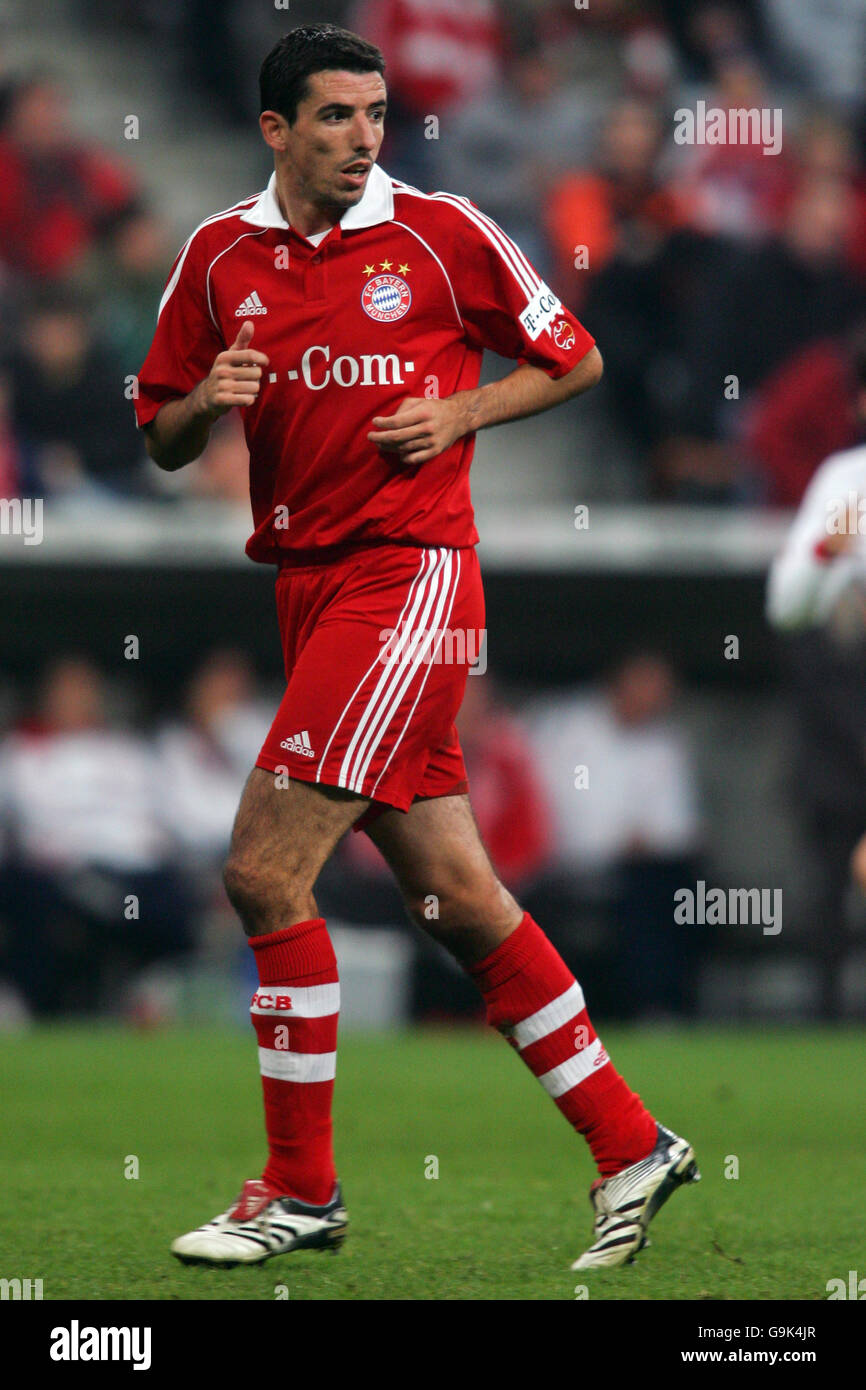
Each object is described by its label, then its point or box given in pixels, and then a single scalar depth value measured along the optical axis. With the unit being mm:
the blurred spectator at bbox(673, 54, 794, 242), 11523
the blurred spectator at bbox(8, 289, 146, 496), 10602
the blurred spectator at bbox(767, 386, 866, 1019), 10078
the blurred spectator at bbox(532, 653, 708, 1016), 10578
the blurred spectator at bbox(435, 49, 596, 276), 11383
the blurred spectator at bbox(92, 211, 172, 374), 11078
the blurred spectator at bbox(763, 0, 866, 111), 12852
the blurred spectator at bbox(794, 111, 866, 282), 11477
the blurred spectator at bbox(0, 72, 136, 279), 11305
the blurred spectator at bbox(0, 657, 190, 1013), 10164
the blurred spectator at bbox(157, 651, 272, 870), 10531
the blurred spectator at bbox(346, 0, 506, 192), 11703
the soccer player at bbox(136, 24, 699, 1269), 4066
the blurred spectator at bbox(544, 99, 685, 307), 11055
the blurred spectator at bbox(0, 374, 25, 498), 10477
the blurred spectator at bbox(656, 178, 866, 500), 10844
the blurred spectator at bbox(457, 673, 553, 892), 10547
